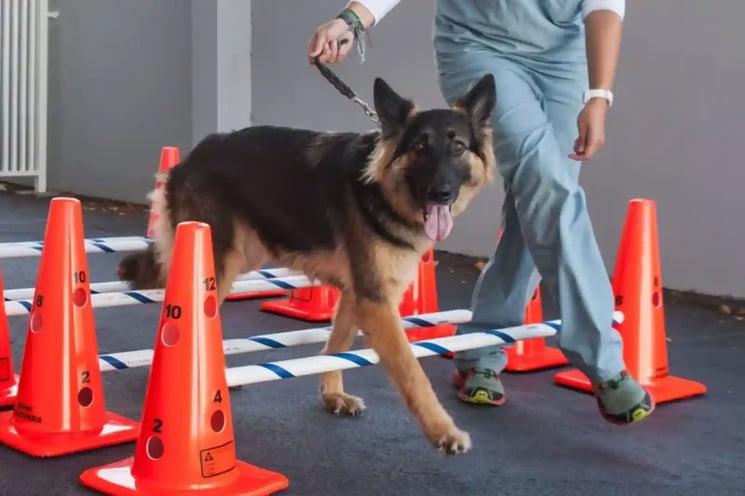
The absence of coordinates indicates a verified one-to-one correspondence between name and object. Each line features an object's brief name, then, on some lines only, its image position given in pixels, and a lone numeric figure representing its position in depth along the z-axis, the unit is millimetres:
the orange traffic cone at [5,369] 3184
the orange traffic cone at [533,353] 3945
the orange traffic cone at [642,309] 3693
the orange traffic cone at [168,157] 4918
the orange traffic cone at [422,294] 4484
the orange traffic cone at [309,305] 4766
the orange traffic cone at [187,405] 2455
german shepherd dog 2889
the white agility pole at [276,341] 2951
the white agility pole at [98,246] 3640
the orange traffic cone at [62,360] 2822
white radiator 9125
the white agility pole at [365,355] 2732
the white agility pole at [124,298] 3256
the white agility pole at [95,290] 3725
